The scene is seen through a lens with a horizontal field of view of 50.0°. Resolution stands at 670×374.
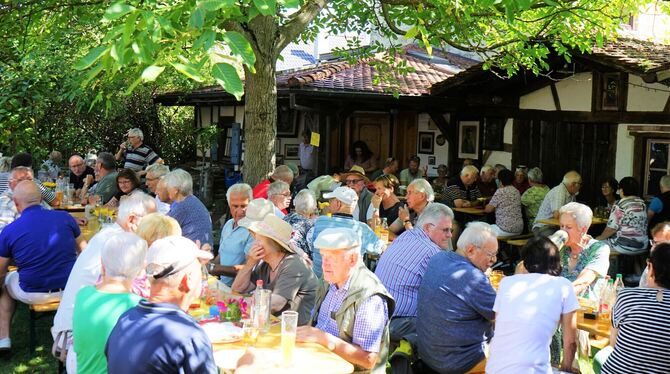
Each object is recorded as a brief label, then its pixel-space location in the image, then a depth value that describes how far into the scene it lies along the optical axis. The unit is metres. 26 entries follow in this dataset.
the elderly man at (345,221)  6.59
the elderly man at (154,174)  8.92
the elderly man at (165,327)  2.75
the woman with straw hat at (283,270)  4.74
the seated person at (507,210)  10.31
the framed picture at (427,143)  15.12
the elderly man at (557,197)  10.02
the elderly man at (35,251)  5.98
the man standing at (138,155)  11.80
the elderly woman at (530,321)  3.90
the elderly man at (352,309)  3.89
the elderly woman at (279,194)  7.08
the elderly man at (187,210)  7.14
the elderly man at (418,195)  7.48
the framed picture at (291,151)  17.05
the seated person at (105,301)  3.46
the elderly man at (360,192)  9.12
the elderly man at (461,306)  4.30
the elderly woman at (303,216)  6.80
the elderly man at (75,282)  4.85
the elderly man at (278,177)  8.25
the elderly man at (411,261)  5.09
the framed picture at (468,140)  13.91
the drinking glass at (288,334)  3.64
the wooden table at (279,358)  3.64
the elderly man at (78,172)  11.67
